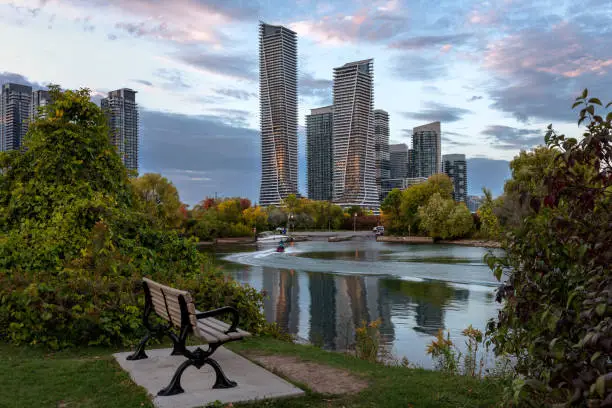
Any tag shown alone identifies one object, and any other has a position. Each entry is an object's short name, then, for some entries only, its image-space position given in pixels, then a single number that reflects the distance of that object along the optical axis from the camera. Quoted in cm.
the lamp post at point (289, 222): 10594
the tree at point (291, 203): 10969
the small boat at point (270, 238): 7146
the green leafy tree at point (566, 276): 206
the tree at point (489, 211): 1667
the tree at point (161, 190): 6103
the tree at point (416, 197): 8450
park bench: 506
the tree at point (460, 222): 7050
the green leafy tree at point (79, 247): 745
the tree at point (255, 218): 8918
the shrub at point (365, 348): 836
